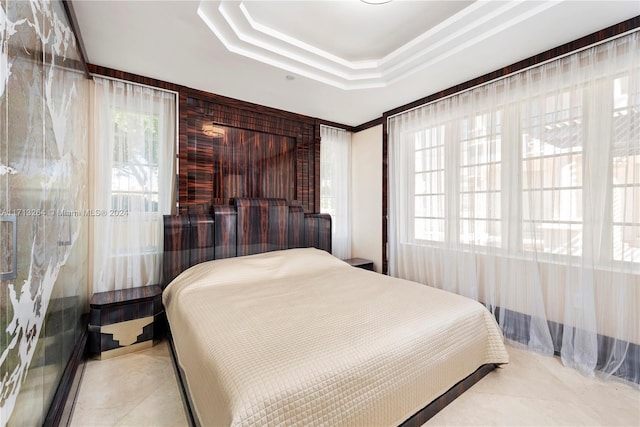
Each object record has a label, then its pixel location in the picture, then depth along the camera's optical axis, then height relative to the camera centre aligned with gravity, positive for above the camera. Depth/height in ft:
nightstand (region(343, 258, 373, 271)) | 11.64 -2.21
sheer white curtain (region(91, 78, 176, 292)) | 7.83 +0.96
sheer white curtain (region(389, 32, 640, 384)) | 6.09 +0.26
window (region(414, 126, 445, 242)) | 9.77 +0.99
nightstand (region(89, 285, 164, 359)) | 6.91 -2.90
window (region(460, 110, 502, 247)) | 8.23 +1.04
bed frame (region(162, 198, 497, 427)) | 8.39 -0.73
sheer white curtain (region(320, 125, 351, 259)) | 12.50 +1.35
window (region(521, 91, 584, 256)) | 6.77 +0.99
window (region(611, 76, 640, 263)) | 5.90 +0.88
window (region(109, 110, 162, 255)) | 8.01 +0.87
